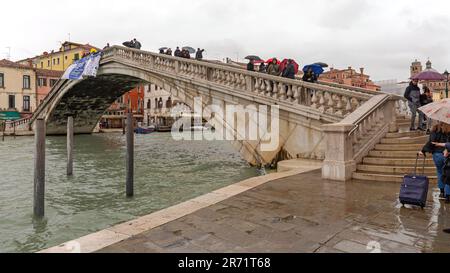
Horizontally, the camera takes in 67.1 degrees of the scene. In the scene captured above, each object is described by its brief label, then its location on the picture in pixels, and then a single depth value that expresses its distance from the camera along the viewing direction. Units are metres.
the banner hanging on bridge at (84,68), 20.58
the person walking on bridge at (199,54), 15.55
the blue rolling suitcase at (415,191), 4.23
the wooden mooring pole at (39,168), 6.11
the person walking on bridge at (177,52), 15.96
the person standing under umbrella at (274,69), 11.18
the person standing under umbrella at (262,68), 12.41
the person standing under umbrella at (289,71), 10.23
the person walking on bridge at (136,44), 19.23
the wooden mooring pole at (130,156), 7.76
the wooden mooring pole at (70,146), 10.87
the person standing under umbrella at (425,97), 8.24
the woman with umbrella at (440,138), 4.55
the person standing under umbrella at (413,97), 8.02
